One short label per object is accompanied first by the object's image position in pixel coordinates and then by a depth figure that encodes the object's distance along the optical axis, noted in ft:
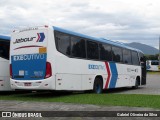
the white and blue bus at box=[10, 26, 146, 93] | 37.54
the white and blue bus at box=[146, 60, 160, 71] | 185.54
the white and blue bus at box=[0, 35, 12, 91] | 42.08
